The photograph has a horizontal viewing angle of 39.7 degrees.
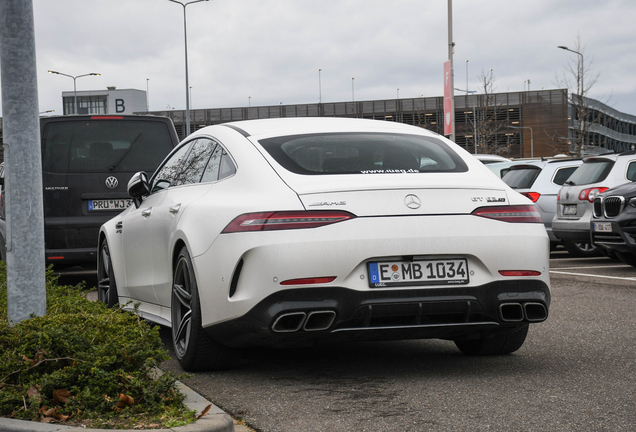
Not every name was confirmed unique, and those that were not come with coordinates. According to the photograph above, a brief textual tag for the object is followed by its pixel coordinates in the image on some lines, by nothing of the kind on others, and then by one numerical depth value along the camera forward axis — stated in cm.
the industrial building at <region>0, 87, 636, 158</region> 7656
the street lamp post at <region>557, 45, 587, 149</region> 4309
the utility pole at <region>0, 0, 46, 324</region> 479
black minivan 988
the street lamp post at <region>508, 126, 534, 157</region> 7862
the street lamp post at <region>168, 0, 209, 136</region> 3847
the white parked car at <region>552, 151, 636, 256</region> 1257
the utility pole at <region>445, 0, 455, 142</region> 2702
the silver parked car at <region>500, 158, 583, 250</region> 1471
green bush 361
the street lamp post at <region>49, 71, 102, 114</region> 6149
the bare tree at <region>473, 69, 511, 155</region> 5643
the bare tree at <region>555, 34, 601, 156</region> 4325
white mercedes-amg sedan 445
